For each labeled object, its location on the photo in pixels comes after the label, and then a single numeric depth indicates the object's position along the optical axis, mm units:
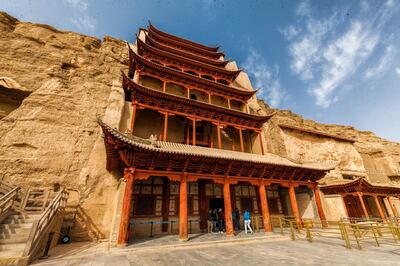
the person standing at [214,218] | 10351
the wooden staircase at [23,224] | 4926
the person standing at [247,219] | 9841
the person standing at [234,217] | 10548
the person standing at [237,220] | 10794
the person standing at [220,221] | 10159
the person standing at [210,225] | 10133
